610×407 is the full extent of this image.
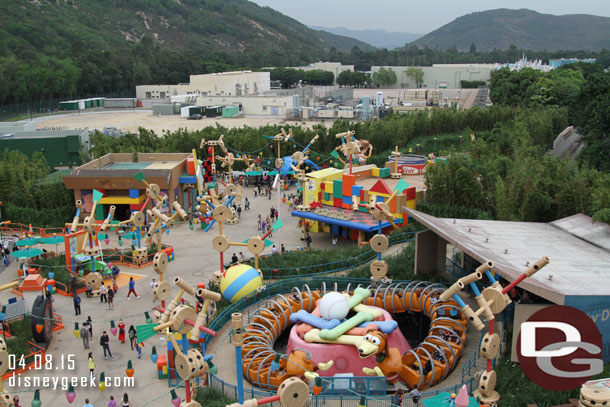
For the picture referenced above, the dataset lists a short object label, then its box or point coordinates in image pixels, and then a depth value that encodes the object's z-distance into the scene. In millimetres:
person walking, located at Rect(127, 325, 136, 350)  23417
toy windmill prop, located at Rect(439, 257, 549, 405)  15117
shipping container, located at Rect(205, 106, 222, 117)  97375
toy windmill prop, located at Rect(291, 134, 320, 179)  44812
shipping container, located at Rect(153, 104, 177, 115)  103375
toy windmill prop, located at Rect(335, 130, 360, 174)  37875
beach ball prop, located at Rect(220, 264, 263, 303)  25797
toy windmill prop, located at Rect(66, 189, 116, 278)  29002
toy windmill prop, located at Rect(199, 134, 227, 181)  49231
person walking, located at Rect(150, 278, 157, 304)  29056
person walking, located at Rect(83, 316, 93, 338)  24062
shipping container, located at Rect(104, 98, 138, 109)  117312
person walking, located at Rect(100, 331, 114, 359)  22703
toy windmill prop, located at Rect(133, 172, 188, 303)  19672
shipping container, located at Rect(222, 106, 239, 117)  97062
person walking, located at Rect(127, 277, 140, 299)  28703
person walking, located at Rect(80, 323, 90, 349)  23375
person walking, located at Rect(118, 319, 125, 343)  23938
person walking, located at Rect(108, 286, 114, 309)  27125
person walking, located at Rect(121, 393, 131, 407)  18545
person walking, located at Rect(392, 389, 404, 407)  17531
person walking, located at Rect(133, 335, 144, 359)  22681
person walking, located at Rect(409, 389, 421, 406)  17719
